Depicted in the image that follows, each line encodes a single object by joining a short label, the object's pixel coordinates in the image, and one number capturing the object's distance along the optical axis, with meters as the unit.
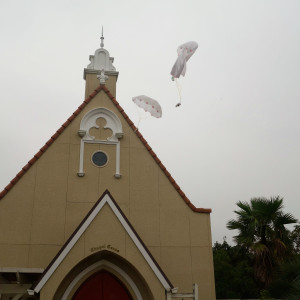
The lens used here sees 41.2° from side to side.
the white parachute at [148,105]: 12.91
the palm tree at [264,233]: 17.36
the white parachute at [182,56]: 11.89
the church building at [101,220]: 10.48
